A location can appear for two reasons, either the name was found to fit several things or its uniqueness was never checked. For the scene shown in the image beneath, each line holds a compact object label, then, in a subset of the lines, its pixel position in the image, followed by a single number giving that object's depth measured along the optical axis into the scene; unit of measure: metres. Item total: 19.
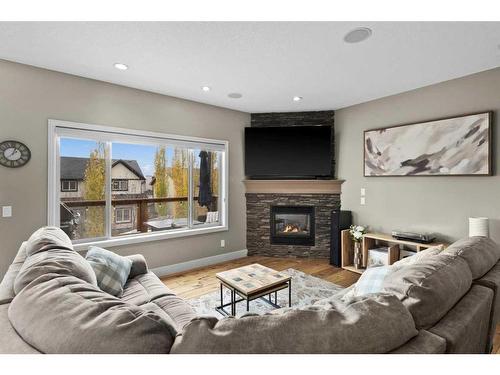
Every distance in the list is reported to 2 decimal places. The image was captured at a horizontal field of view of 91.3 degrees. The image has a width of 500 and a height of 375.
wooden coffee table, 2.11
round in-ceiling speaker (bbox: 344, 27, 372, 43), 1.91
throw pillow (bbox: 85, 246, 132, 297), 1.91
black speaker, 3.78
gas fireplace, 4.27
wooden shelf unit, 3.03
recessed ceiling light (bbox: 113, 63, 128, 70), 2.50
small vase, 3.56
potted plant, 3.56
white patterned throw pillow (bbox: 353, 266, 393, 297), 1.52
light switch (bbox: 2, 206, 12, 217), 2.47
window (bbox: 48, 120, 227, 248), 2.88
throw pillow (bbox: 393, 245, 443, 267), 1.73
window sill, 2.93
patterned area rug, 2.54
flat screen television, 4.08
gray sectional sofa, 0.68
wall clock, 2.46
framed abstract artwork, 2.69
